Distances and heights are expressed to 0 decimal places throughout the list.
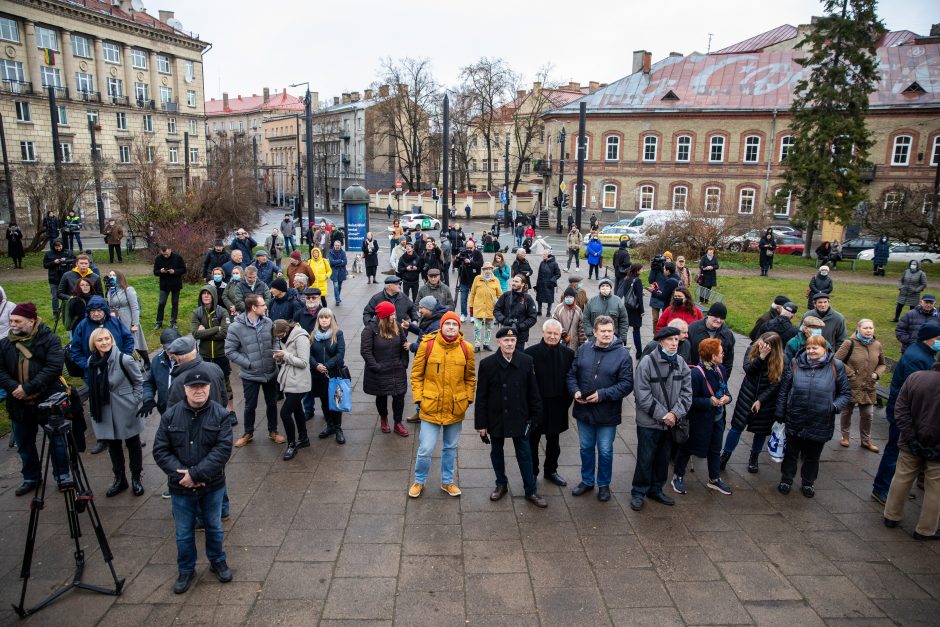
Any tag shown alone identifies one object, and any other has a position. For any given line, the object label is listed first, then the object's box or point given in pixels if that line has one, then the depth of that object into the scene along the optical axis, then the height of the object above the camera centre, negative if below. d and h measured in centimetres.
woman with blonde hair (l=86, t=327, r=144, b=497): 598 -187
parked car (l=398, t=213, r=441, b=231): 4694 -180
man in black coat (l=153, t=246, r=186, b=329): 1244 -156
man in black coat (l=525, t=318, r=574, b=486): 617 -168
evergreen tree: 2908 +405
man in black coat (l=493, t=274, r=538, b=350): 983 -167
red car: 3297 -219
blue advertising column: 2256 -74
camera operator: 589 -164
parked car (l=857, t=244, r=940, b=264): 2781 -217
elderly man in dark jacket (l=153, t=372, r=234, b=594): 465 -193
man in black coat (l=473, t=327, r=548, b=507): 589 -180
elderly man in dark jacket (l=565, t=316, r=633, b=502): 600 -172
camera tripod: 459 -243
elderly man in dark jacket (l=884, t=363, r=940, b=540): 554 -209
